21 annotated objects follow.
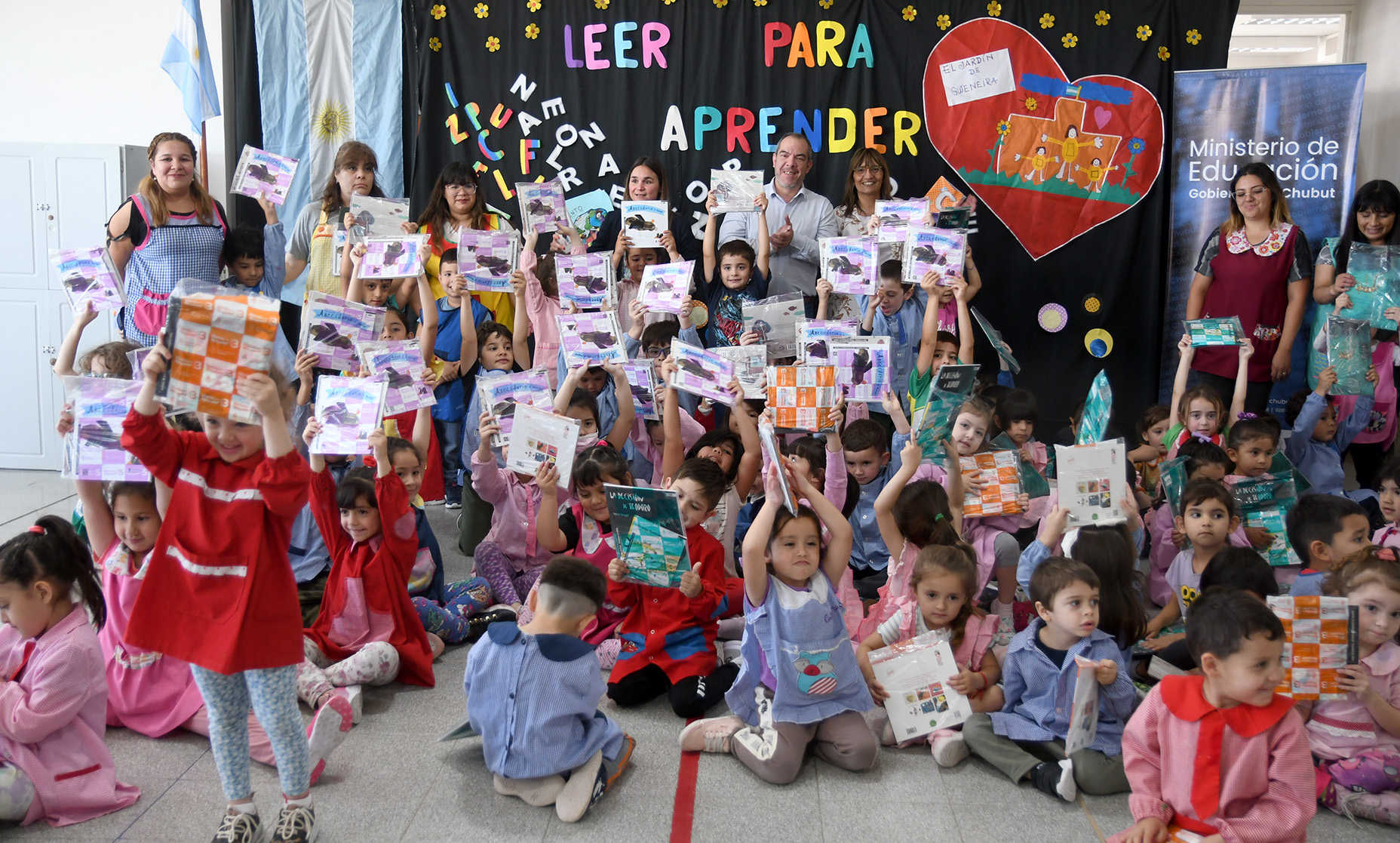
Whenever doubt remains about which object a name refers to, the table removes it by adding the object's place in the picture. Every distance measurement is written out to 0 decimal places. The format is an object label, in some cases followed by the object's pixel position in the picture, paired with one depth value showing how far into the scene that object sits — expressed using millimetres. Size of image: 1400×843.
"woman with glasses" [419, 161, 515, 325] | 5484
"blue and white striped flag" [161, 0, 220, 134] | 5738
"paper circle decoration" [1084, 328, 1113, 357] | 6578
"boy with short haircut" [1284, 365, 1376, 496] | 5047
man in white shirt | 5578
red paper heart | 6418
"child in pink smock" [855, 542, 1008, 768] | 3188
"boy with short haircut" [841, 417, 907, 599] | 4305
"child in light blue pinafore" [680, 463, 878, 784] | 2961
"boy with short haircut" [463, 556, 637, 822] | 2771
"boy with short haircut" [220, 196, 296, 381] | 4945
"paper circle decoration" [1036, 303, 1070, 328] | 6570
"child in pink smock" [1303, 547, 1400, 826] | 2742
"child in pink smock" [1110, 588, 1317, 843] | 2285
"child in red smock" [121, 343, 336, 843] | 2373
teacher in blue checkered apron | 4797
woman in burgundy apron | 5492
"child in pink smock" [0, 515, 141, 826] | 2609
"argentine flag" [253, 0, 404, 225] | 6406
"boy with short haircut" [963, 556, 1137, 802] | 2867
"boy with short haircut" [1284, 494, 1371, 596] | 3510
